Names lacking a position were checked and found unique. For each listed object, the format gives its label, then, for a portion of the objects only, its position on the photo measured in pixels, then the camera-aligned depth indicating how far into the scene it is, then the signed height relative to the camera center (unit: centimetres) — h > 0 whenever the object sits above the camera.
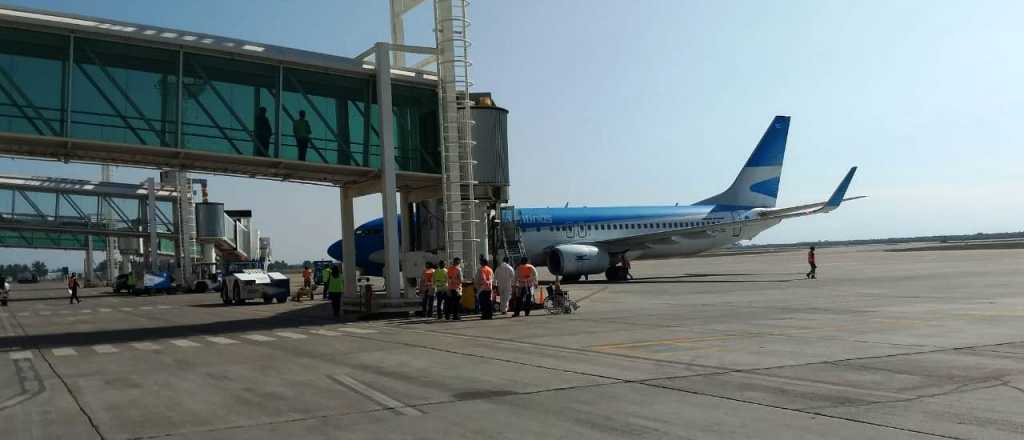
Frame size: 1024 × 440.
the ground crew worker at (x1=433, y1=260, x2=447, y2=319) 2131 +19
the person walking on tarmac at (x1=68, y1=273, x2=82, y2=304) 4044 +114
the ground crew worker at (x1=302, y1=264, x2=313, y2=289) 3766 +88
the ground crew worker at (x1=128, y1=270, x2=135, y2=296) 5503 +155
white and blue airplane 3766 +285
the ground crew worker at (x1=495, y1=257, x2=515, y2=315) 2167 +16
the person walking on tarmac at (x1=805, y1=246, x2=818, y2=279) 3572 +39
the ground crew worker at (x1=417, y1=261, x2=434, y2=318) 2178 +4
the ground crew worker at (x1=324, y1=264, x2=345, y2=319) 2382 +21
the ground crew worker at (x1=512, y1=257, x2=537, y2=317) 2153 +7
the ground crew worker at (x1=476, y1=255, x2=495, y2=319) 2058 -1
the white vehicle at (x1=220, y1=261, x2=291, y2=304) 3401 +51
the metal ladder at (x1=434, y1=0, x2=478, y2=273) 2262 +442
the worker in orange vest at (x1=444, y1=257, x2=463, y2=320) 2072 -7
